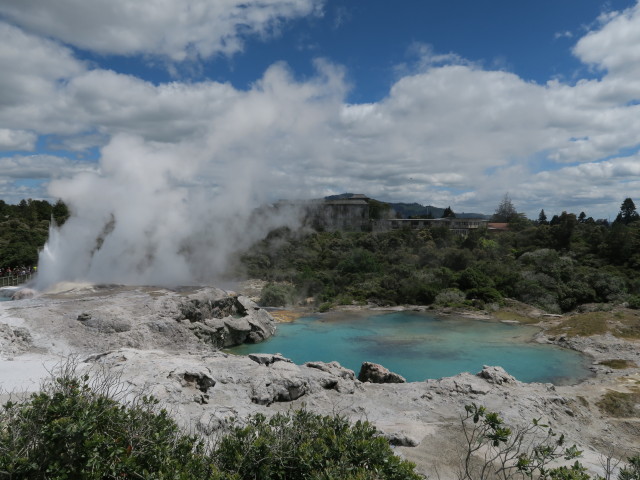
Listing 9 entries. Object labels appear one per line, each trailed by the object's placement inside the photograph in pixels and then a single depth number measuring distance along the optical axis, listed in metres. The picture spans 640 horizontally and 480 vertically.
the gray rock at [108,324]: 18.27
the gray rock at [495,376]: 14.69
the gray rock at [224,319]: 21.75
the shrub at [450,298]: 31.52
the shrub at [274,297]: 33.38
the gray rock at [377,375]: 15.85
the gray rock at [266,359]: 15.37
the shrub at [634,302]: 28.11
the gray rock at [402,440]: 10.05
